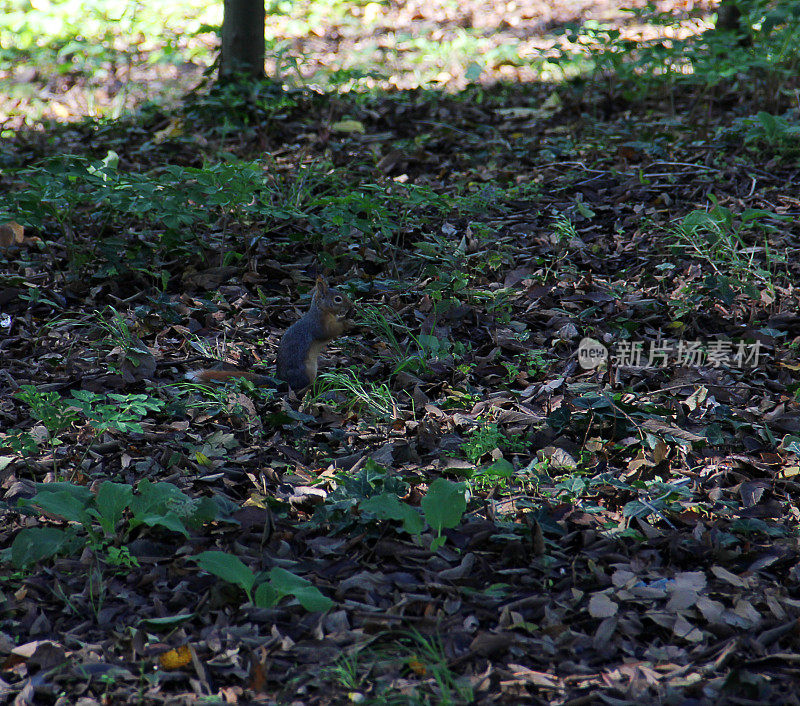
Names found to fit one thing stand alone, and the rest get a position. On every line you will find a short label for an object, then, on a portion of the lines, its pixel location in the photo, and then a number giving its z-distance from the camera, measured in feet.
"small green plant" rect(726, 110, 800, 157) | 41.06
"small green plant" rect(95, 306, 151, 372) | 29.43
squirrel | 28.30
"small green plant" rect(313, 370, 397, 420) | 27.17
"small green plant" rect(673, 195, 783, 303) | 32.16
